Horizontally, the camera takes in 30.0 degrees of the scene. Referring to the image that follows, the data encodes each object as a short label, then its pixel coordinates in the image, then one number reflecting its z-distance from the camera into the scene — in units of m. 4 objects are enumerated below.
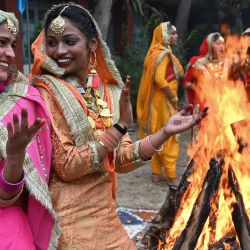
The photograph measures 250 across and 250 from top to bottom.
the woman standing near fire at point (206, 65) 6.84
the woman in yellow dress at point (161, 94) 6.45
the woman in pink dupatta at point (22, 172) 1.89
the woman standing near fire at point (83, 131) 2.21
